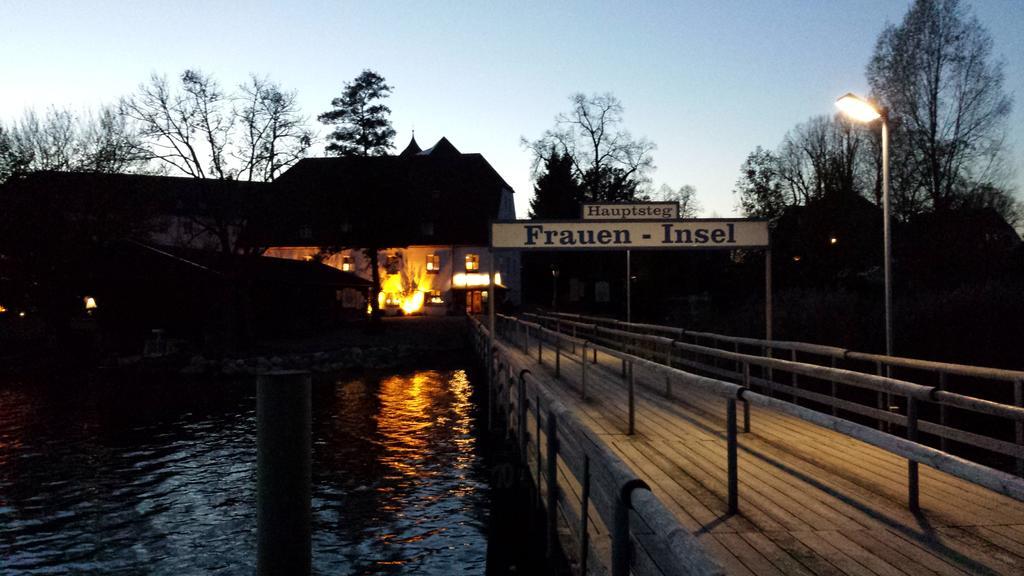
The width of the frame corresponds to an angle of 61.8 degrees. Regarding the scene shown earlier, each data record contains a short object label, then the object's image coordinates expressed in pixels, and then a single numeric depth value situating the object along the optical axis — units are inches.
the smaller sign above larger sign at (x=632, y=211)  692.7
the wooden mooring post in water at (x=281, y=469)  157.8
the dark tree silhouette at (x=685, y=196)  3523.6
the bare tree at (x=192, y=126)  1818.4
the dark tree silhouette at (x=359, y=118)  2139.5
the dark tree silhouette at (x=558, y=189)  2618.1
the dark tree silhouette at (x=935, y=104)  1589.6
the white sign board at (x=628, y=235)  634.8
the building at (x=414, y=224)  2150.6
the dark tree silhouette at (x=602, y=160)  2564.0
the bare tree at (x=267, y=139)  1873.8
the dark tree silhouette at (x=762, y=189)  2324.1
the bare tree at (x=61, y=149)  1550.2
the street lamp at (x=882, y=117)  477.5
